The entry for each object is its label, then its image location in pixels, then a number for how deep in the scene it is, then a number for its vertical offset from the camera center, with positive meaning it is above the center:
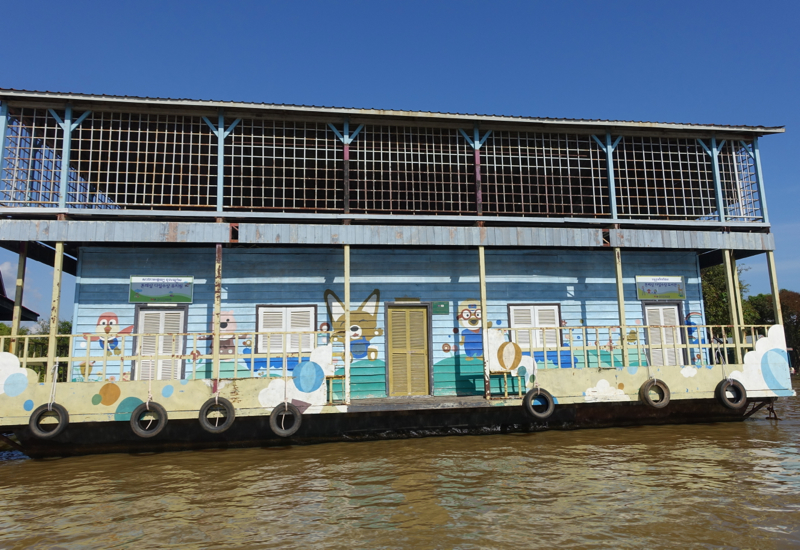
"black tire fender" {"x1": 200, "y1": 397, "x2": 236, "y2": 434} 9.48 -0.88
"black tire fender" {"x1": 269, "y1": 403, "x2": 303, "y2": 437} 9.59 -1.04
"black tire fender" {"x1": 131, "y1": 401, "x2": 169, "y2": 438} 9.32 -0.95
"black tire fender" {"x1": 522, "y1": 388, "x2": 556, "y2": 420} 10.41 -0.95
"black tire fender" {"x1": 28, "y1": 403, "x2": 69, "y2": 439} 9.12 -0.87
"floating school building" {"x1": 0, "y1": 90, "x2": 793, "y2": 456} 10.00 +1.98
